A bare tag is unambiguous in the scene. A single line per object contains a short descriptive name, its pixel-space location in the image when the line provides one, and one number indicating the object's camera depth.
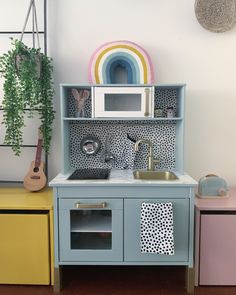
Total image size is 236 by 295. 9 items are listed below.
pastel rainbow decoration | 1.81
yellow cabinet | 1.58
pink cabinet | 1.58
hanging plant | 1.67
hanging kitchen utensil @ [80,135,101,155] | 1.90
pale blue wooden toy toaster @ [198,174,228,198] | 1.76
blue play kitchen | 1.53
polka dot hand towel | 1.49
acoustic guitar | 1.84
